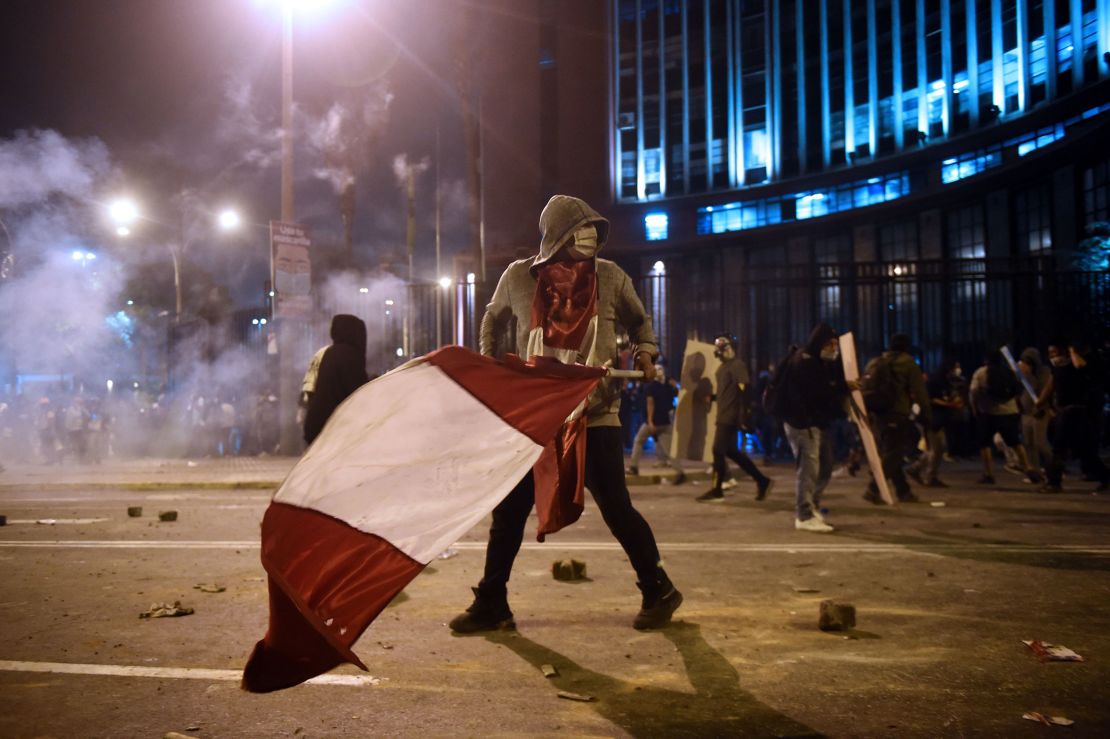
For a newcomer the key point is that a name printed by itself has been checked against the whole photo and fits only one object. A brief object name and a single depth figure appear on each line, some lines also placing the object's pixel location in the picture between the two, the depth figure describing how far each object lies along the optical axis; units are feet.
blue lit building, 77.00
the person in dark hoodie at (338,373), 20.77
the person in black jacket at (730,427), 35.73
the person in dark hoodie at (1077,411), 37.27
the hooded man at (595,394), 14.40
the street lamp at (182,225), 73.97
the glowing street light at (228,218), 73.36
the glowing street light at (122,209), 76.69
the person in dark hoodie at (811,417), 27.20
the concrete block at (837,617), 14.30
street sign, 50.21
